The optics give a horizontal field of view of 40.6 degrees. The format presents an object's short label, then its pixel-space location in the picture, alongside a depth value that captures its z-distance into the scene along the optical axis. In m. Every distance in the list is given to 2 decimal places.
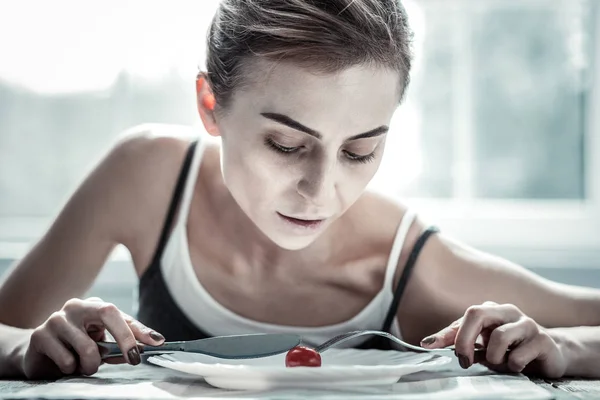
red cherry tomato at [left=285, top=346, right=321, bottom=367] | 1.02
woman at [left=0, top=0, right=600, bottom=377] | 1.17
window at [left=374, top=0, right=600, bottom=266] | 3.26
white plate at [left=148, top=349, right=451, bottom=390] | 0.89
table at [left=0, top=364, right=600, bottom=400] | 0.89
